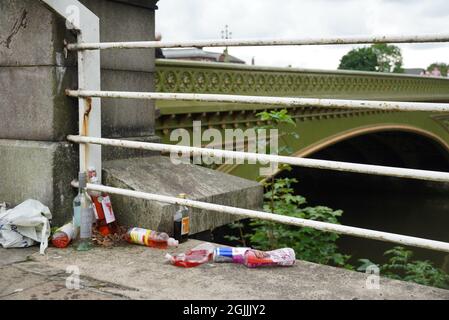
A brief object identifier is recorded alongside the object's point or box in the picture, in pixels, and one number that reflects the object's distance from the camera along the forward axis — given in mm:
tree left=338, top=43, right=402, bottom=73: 71625
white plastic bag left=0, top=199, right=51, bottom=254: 2898
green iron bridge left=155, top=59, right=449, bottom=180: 9078
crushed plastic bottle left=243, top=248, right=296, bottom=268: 2574
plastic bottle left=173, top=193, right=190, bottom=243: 2965
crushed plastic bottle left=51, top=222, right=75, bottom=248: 2922
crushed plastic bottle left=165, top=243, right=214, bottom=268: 2609
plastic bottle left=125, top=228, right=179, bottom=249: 2912
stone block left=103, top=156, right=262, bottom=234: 3078
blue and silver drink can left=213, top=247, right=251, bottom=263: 2629
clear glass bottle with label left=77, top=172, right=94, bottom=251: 2898
